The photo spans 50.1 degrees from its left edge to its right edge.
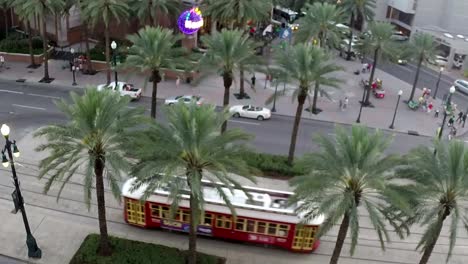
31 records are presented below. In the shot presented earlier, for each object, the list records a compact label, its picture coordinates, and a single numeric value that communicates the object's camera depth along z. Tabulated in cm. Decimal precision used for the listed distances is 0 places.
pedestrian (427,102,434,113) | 4876
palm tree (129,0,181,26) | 4834
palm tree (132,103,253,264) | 2158
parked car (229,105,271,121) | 4388
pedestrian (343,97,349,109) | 4812
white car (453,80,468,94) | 5450
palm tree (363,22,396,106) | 4809
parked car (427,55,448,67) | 6031
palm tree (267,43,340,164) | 3133
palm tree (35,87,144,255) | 2217
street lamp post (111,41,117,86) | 4591
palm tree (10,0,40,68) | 4608
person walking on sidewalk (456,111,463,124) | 4624
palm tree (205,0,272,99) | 4612
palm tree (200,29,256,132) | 3297
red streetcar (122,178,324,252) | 2652
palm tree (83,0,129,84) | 4478
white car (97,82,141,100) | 4586
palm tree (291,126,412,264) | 2134
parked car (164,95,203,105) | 4334
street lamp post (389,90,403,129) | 4522
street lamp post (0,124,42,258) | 2258
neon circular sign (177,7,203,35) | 4844
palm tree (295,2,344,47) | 4656
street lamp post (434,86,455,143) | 3600
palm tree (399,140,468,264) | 2162
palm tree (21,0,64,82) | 4522
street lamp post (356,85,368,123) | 4536
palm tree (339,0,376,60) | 5928
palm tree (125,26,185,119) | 3447
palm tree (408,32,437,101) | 4903
